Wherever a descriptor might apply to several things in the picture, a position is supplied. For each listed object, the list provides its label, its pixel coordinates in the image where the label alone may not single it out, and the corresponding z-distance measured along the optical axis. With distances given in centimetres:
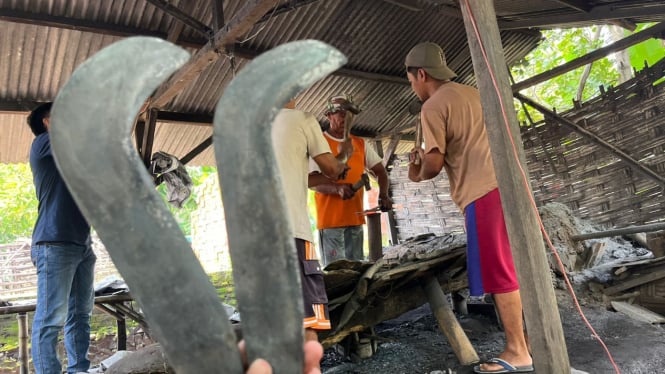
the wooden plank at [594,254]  479
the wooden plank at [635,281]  397
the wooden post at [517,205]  181
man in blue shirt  255
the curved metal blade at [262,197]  63
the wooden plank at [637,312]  355
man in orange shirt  348
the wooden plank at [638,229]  353
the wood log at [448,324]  284
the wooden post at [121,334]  433
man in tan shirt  232
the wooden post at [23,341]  337
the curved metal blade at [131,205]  61
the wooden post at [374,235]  395
